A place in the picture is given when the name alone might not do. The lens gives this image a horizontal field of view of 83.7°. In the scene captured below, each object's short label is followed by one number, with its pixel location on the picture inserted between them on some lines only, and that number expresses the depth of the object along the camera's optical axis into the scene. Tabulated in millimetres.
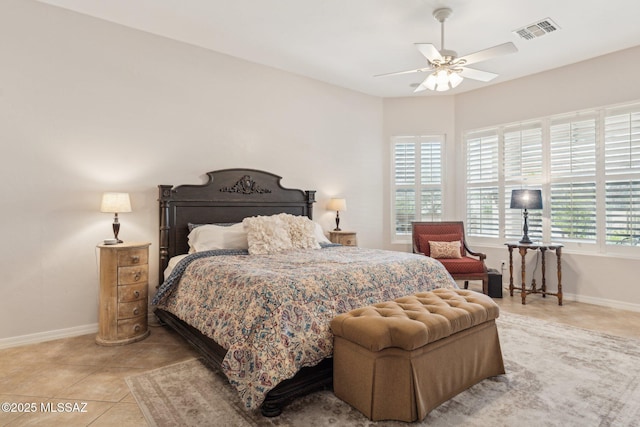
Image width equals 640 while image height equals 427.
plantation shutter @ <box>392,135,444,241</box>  6070
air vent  3648
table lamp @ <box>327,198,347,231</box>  5254
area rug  2012
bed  2055
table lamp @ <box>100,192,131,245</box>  3320
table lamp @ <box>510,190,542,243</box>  4680
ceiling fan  3014
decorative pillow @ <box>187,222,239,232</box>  3929
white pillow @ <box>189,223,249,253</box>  3648
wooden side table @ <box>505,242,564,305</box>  4496
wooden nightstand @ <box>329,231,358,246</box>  5207
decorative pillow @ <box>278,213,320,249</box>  3957
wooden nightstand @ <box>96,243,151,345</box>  3164
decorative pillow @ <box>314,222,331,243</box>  4352
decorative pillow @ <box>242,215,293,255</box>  3605
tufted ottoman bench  1967
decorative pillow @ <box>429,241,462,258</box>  4914
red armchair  4590
